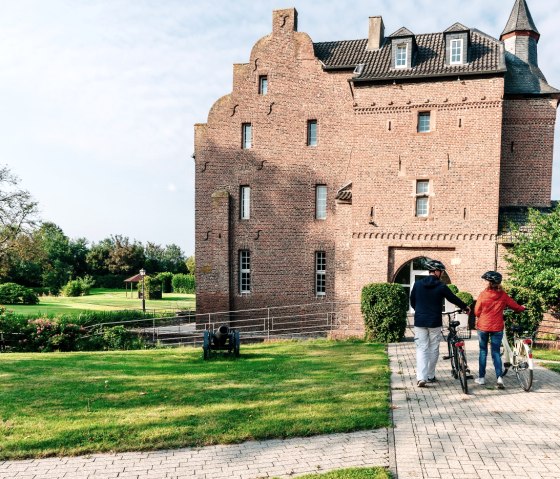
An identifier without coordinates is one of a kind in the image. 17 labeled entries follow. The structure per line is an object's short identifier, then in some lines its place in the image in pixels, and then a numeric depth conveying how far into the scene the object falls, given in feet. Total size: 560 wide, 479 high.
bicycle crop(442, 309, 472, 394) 24.17
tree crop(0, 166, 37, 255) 123.65
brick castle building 59.21
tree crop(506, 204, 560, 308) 44.96
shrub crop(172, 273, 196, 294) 197.42
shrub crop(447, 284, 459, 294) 54.36
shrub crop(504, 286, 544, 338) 39.58
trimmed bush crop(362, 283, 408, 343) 46.06
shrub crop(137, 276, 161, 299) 160.56
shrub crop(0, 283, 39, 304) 114.62
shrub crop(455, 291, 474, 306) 52.26
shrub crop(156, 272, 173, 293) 193.86
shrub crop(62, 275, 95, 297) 167.66
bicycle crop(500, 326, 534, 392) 24.59
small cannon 38.65
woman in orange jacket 24.61
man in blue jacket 24.59
